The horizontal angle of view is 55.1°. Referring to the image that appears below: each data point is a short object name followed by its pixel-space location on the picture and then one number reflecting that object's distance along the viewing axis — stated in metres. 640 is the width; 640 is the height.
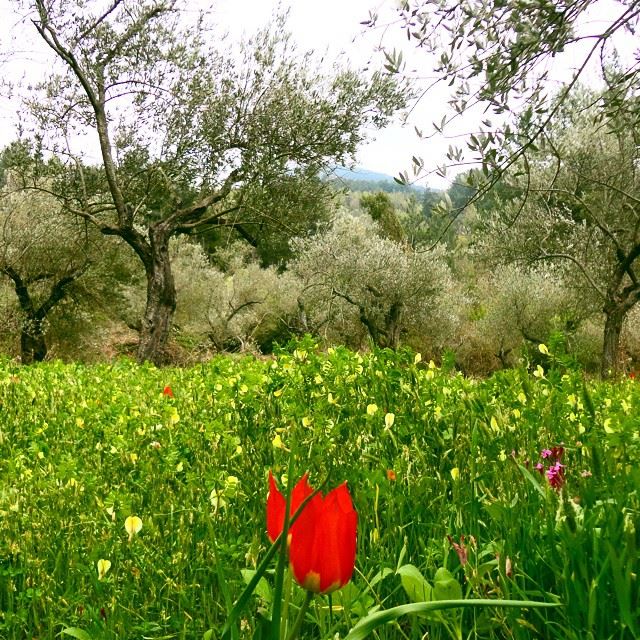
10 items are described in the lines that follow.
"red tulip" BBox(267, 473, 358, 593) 0.99
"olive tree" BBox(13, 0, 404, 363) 15.44
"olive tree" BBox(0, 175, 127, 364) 20.95
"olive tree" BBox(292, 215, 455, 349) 25.81
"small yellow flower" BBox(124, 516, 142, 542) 1.94
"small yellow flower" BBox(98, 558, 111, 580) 1.81
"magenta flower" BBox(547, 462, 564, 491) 1.88
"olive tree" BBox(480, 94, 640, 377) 18.62
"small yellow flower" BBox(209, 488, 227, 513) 2.20
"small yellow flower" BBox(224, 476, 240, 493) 2.17
